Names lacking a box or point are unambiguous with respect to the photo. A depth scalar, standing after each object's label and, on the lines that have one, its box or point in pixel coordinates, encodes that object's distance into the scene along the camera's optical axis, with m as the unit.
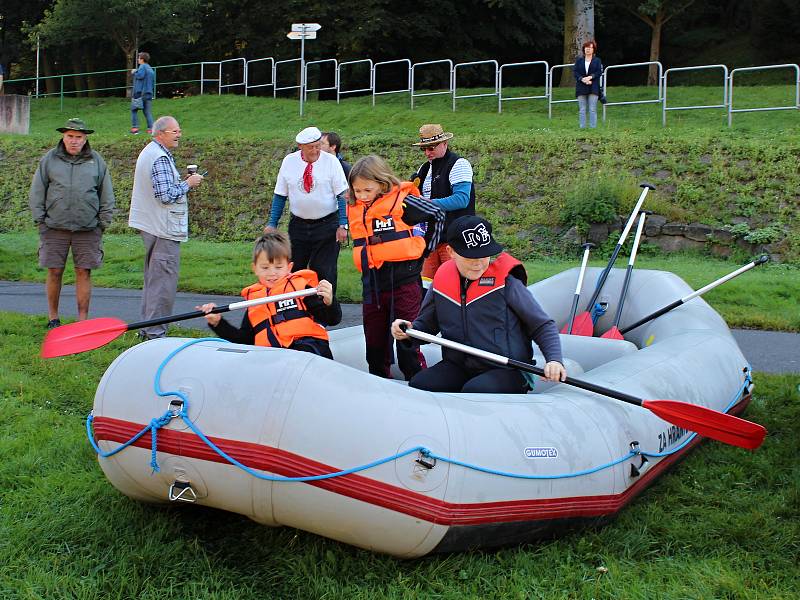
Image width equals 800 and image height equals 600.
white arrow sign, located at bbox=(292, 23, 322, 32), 16.88
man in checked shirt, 7.07
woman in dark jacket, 15.54
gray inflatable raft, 3.75
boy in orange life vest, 5.04
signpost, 17.01
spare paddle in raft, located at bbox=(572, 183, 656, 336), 7.31
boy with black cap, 4.68
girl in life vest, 5.62
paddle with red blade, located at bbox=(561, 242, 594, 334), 7.43
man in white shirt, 7.40
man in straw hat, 6.70
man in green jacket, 7.66
